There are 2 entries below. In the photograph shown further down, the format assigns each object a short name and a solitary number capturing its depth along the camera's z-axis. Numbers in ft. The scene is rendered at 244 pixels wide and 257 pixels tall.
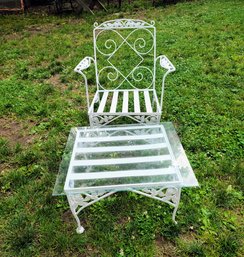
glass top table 6.43
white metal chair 8.94
